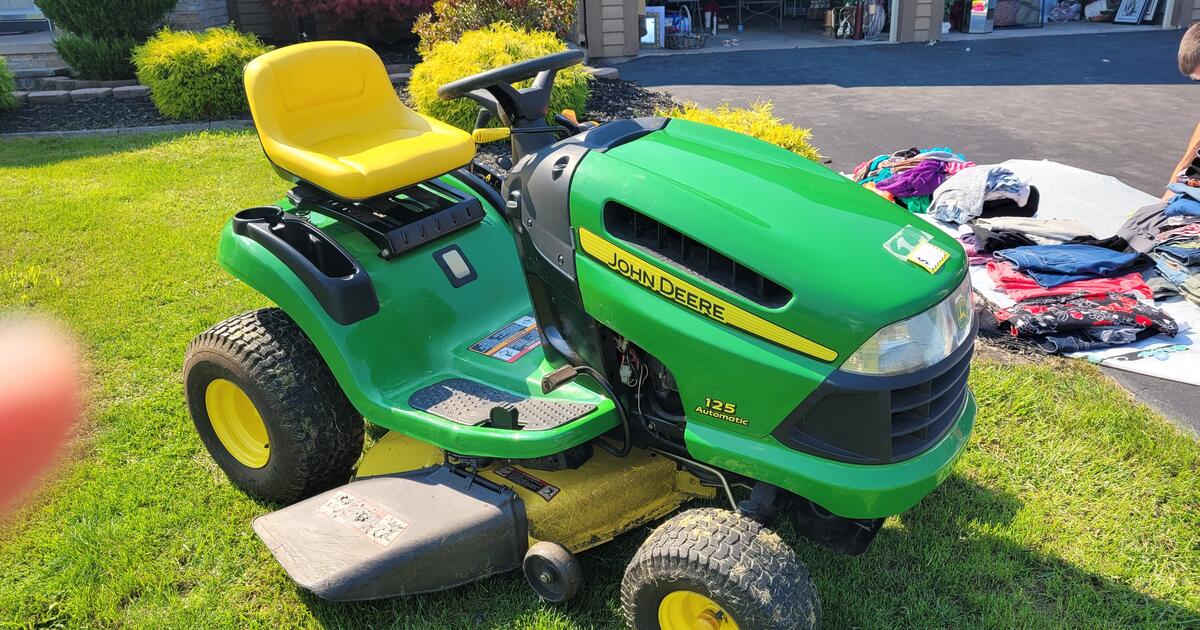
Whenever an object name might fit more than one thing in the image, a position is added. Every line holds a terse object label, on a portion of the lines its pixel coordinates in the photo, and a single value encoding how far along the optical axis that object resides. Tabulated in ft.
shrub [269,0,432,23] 32.63
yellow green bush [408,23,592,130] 22.16
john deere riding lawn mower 6.41
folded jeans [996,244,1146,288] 14.10
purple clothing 18.17
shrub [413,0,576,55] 27.32
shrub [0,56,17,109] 27.32
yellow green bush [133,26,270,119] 26.66
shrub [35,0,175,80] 29.63
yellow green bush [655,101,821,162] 17.62
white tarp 12.25
